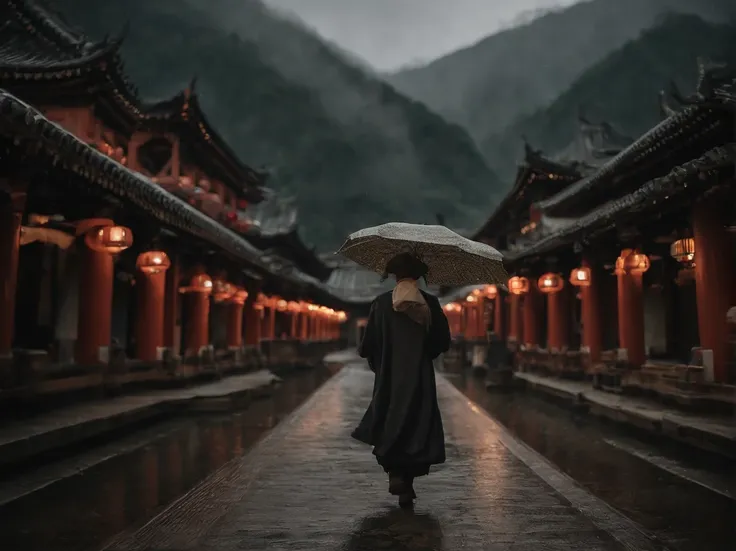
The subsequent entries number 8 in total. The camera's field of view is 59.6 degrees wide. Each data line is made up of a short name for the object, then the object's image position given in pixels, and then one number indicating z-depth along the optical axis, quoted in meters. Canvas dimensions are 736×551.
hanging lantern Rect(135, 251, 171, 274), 13.00
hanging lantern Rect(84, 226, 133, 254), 11.00
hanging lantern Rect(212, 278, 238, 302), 18.05
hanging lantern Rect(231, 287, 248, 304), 20.84
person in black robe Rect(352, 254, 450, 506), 5.32
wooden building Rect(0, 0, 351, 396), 8.98
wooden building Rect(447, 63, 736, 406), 9.97
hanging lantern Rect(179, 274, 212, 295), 16.67
